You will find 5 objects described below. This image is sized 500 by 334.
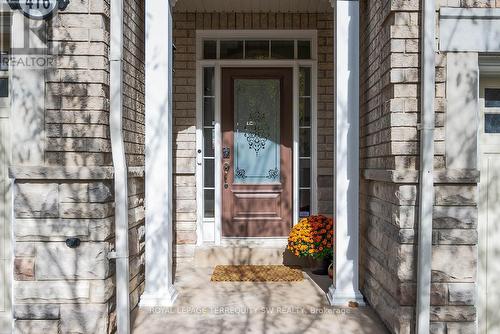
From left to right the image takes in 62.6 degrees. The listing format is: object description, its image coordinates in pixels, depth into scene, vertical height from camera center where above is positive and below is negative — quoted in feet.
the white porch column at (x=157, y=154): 10.91 +0.28
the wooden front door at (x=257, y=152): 15.97 +0.50
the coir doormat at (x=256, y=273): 13.41 -3.71
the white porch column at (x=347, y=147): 11.02 +0.48
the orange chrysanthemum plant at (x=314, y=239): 13.87 -2.52
